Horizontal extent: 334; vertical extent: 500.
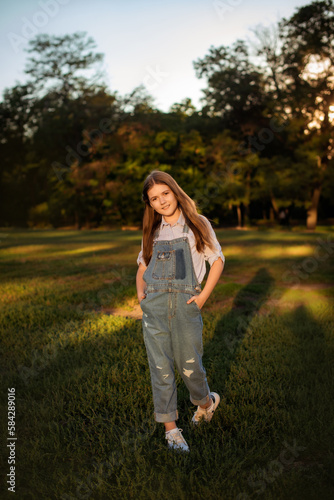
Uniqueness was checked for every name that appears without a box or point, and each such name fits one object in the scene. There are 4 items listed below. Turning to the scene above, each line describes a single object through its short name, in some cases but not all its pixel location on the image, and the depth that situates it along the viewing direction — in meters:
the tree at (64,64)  34.38
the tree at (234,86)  30.77
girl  2.40
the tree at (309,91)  27.25
